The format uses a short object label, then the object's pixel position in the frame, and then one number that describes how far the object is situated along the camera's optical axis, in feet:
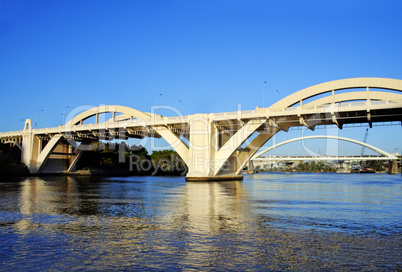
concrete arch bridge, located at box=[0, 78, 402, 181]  140.56
